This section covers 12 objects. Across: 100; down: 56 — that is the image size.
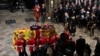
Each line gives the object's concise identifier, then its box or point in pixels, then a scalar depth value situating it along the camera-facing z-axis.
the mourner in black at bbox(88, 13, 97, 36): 17.61
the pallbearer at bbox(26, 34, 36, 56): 13.54
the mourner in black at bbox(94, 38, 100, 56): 12.43
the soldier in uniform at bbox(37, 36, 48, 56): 12.17
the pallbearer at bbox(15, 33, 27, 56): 13.23
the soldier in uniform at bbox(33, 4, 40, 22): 20.52
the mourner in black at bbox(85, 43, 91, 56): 12.18
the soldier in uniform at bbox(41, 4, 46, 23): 20.61
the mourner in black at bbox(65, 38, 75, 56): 12.02
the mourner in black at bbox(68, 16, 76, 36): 17.33
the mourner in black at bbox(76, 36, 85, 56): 12.90
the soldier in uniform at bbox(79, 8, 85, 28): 18.67
